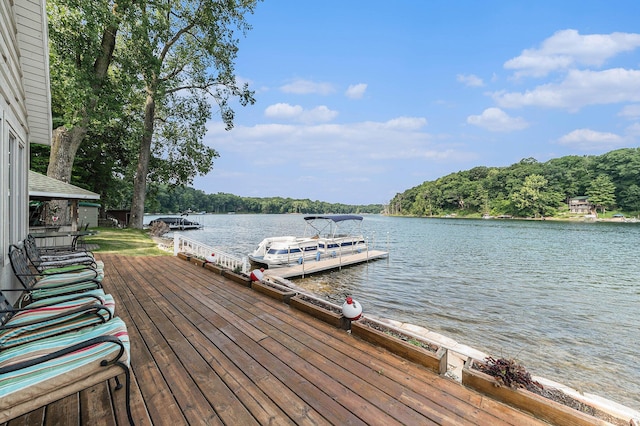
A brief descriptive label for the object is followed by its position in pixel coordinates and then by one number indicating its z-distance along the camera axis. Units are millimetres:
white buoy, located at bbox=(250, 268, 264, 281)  4797
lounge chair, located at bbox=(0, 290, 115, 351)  1763
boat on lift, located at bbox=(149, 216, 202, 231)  37838
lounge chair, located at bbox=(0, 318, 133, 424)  1279
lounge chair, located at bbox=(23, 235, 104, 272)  3684
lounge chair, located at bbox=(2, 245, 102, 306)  2682
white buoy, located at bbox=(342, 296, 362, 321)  3166
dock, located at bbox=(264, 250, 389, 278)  11477
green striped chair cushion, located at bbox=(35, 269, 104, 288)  2861
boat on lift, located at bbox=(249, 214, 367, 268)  12820
